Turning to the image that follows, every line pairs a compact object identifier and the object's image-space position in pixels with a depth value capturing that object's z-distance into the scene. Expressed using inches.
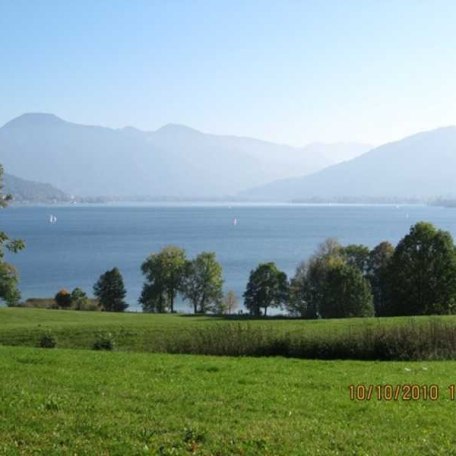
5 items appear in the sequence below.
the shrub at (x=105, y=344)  916.8
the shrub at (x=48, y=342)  973.2
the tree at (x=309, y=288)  2532.0
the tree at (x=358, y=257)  2780.5
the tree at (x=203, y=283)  2837.1
